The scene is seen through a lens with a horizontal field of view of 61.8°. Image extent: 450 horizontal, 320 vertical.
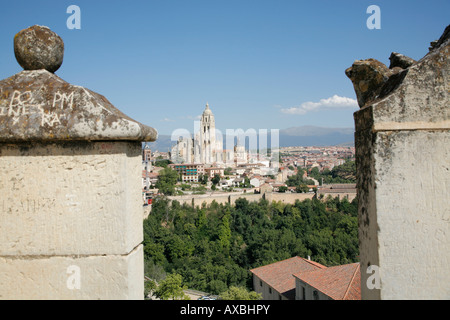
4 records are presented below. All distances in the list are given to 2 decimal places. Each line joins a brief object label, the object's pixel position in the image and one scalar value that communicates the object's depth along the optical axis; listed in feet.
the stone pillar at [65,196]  5.46
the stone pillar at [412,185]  5.26
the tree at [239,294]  58.29
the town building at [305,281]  40.91
